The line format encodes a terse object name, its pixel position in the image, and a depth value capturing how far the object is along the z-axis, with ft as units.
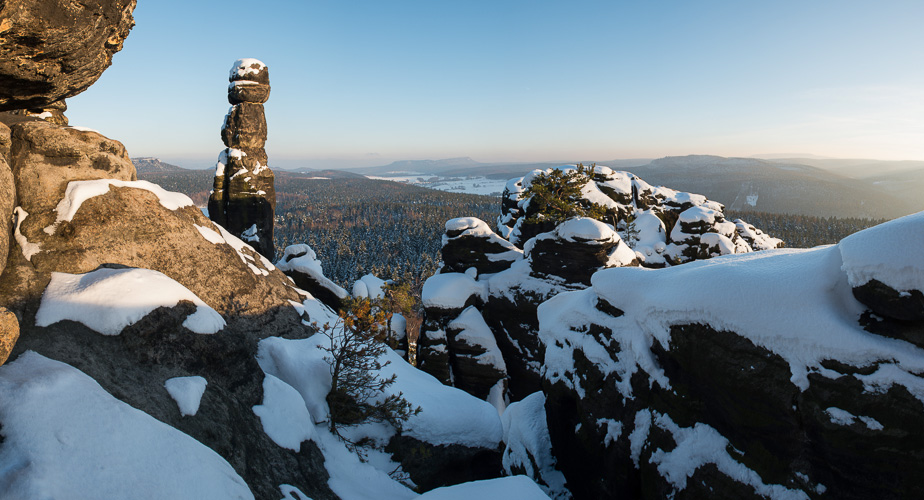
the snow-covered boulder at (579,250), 70.44
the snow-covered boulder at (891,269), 19.93
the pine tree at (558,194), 77.51
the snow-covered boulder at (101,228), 32.37
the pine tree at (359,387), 42.06
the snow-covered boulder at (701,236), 101.96
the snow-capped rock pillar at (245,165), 103.50
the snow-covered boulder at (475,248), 89.61
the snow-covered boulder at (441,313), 85.35
